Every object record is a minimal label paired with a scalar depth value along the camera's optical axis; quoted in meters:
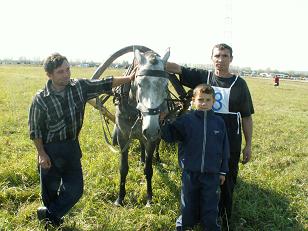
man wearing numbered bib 4.24
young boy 3.88
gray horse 3.89
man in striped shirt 3.77
